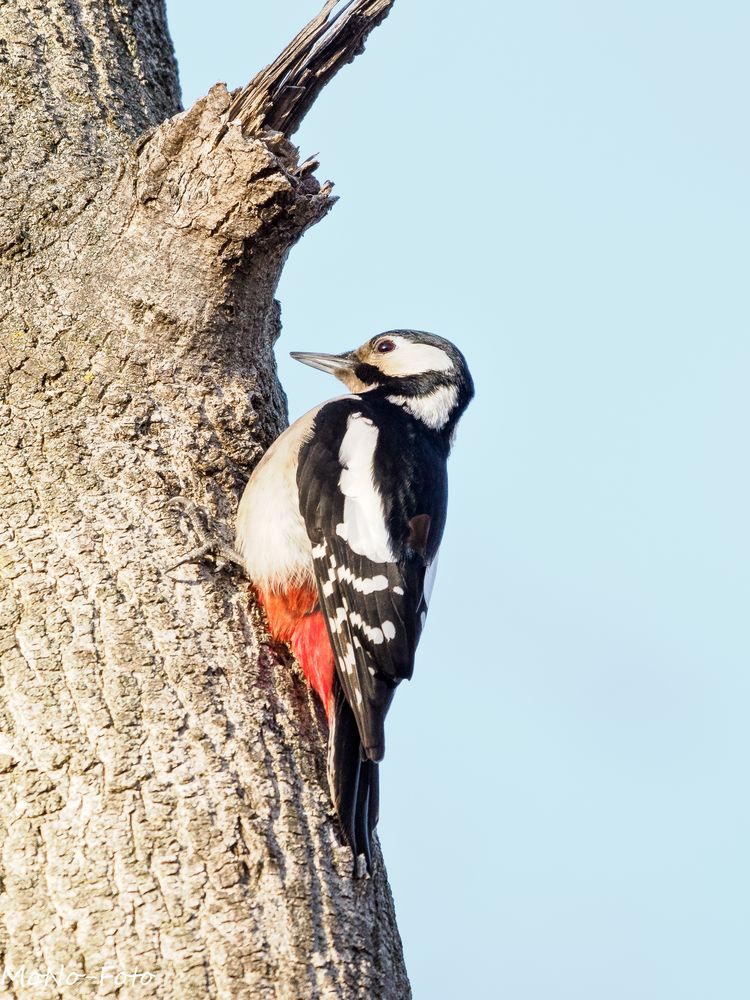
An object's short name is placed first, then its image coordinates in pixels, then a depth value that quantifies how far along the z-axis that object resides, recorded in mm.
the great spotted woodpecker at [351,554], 8411
